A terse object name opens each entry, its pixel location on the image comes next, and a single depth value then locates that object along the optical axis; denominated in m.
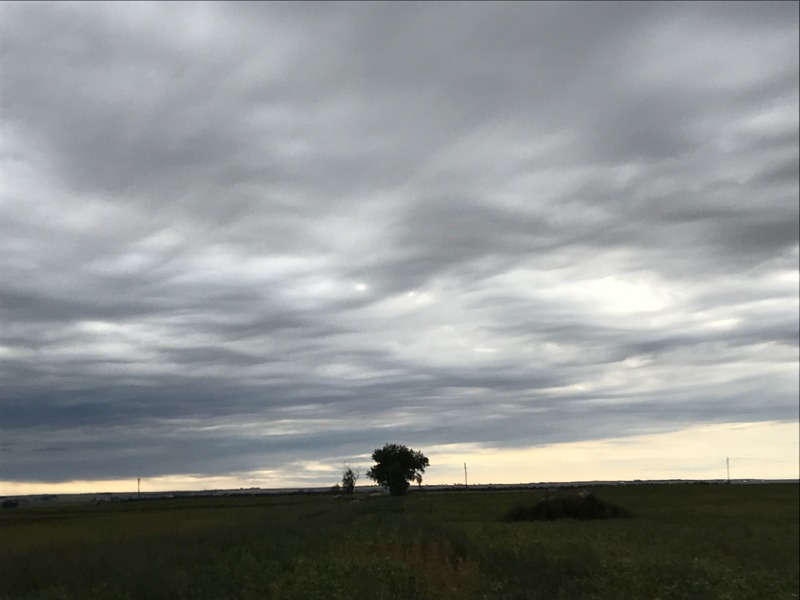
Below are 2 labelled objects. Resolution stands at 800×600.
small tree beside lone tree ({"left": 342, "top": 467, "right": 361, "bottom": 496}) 133.88
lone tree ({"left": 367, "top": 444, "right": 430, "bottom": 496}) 128.12
